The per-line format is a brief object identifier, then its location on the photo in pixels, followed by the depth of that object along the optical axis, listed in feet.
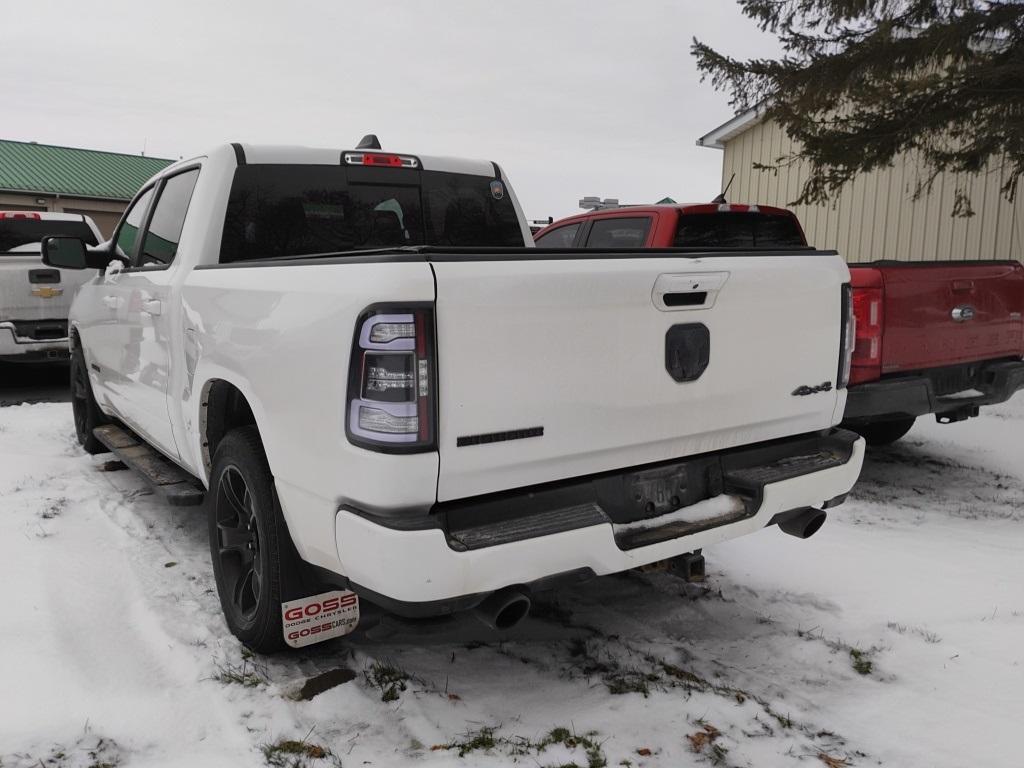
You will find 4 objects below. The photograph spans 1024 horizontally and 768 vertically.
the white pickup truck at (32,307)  30.17
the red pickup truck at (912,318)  17.33
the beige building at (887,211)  41.04
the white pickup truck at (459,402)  8.05
